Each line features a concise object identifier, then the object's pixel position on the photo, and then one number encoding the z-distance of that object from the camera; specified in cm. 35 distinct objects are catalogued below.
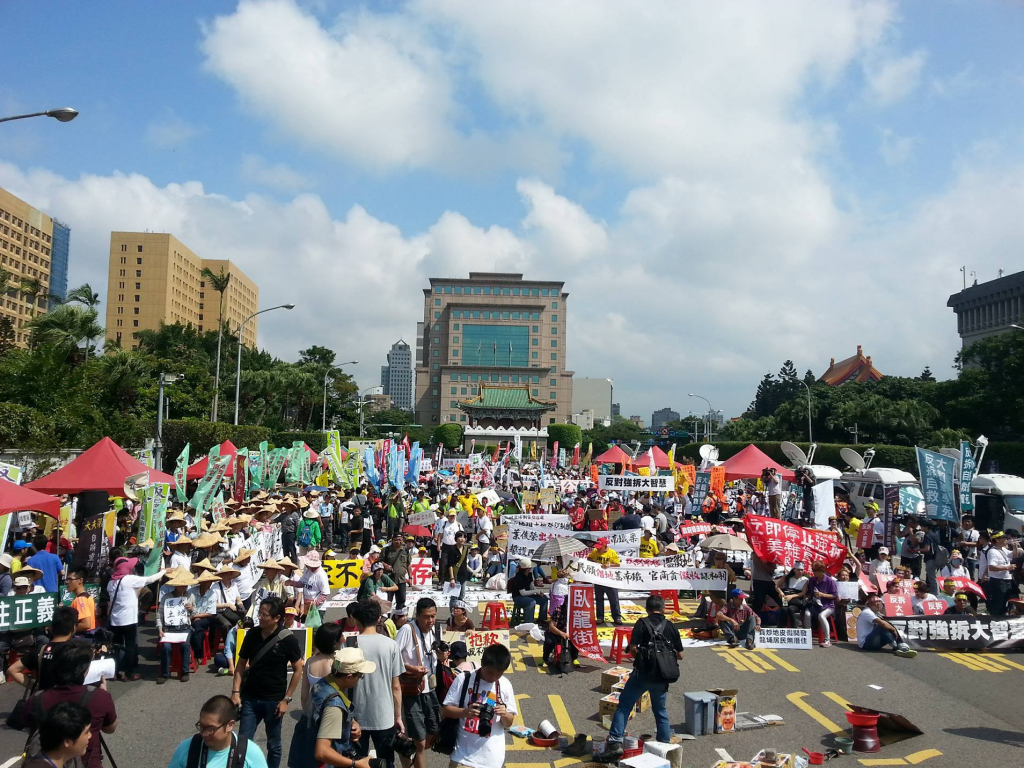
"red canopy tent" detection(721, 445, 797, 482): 2558
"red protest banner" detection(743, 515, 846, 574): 1170
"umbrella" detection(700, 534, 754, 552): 1348
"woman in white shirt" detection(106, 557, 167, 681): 876
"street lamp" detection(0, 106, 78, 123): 1052
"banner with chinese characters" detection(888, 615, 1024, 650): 1075
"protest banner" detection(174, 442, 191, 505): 1581
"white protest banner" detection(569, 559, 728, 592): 1193
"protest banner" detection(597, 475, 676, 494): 1988
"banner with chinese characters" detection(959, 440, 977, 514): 1644
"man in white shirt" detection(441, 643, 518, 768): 498
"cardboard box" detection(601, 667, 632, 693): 838
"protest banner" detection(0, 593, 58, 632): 811
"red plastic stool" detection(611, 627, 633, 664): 1002
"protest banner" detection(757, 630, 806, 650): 1069
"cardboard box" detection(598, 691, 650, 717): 749
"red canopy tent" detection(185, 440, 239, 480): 2250
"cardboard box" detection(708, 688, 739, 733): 727
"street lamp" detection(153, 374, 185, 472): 2148
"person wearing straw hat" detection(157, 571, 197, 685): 880
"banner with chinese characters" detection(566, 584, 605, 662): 990
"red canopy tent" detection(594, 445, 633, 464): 3333
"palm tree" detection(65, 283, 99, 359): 3773
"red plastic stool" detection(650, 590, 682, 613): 1268
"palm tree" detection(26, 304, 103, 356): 2950
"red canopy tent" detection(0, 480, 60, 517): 1112
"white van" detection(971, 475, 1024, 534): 2081
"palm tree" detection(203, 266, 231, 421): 4541
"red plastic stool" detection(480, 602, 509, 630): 1130
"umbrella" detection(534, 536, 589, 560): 1197
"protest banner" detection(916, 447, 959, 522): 1585
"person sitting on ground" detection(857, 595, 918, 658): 1059
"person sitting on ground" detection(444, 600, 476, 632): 763
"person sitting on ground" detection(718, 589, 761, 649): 1076
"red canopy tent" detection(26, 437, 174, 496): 1474
